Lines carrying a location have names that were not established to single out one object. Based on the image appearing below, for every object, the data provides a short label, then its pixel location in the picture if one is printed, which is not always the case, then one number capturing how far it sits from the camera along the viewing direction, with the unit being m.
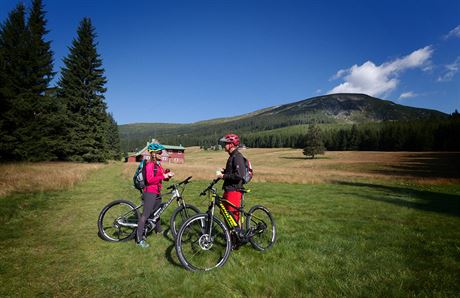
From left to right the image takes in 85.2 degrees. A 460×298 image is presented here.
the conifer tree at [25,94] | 26.64
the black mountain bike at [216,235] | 5.59
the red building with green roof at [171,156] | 80.80
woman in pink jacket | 6.88
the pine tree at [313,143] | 82.00
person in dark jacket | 6.29
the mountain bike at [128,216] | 7.15
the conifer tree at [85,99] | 36.41
